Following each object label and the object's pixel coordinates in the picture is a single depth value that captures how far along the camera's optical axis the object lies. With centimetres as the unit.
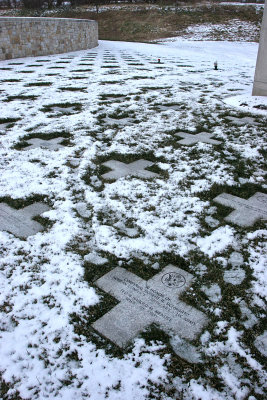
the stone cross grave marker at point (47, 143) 381
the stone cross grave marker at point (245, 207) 244
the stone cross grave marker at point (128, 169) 313
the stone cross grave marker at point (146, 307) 155
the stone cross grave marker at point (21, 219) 230
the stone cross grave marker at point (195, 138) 402
